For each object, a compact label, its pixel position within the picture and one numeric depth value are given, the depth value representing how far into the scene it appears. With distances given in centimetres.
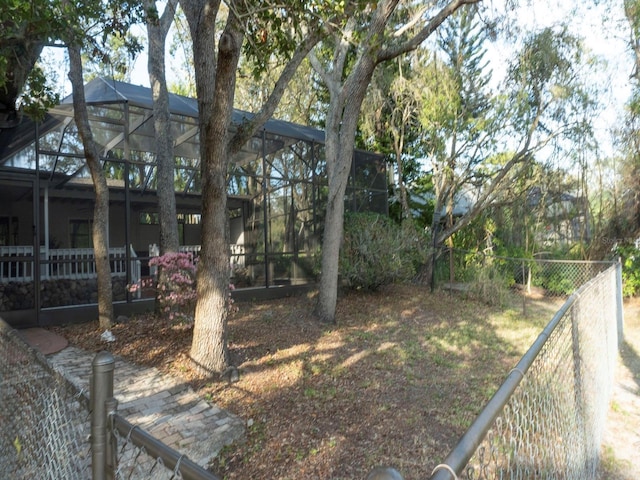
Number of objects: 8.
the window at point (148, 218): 1393
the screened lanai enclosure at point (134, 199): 775
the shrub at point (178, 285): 605
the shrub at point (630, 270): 973
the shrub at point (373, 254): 959
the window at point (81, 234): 1279
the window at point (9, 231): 1178
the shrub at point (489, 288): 1006
